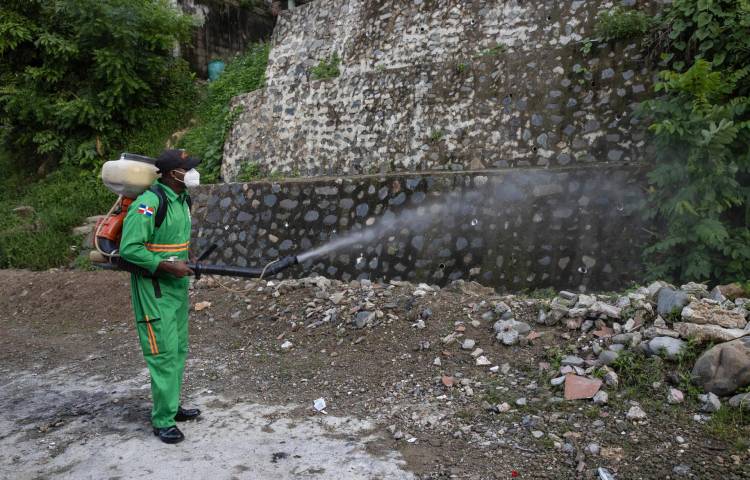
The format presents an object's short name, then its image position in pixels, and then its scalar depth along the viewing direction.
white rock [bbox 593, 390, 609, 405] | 3.38
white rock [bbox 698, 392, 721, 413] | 3.15
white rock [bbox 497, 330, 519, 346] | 4.23
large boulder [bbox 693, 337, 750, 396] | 3.19
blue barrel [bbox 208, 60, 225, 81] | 13.22
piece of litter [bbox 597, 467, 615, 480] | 2.78
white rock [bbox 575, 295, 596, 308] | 4.29
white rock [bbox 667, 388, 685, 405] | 3.28
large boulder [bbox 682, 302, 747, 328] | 3.62
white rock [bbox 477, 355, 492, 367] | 4.10
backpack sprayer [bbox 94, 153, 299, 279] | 3.48
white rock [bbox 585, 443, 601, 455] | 3.00
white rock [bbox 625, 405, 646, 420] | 3.21
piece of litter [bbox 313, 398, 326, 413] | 3.88
